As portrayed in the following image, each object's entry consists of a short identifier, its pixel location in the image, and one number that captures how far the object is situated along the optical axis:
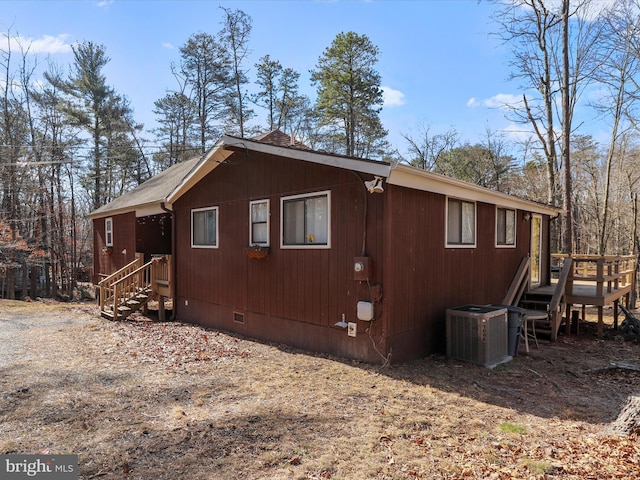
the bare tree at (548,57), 14.59
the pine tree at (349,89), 19.39
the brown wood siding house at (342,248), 5.85
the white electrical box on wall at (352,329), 6.14
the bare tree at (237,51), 21.11
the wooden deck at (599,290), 8.84
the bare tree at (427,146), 25.75
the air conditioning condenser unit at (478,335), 6.02
